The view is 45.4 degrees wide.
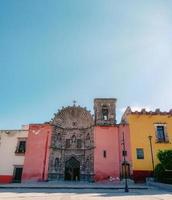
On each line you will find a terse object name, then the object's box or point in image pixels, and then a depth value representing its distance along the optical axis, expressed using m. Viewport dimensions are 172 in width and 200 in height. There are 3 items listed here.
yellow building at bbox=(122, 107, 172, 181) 21.73
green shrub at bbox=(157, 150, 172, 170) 18.25
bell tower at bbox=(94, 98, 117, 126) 28.41
